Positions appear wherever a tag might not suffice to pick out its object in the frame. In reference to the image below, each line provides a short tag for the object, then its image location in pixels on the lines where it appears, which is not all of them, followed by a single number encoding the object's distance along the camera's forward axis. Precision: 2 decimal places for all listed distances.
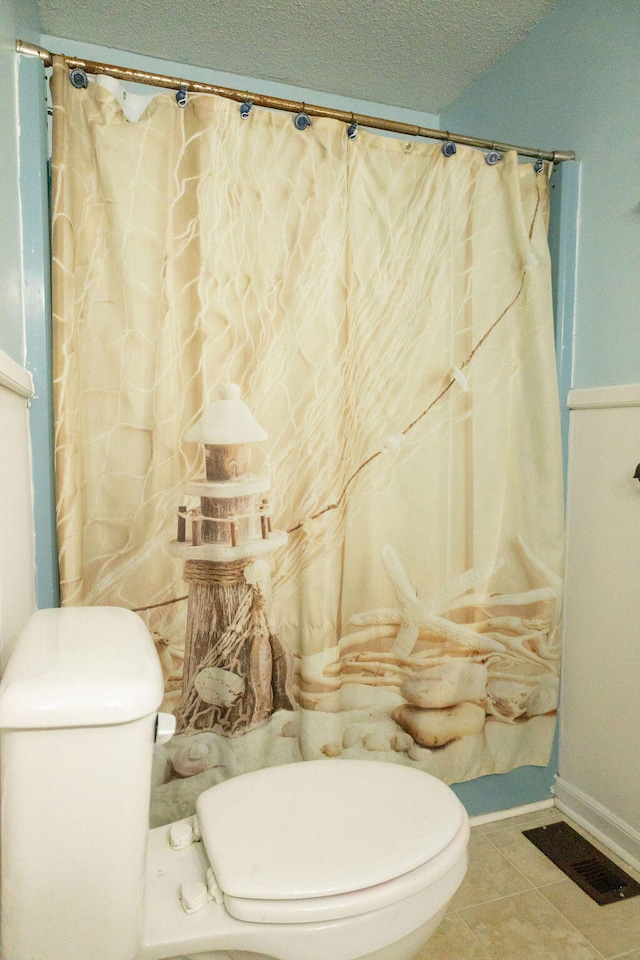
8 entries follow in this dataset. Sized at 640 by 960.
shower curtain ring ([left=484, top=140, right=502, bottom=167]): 1.46
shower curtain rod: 1.16
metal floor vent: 1.36
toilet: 0.68
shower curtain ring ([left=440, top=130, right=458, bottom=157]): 1.42
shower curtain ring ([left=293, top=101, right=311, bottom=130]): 1.31
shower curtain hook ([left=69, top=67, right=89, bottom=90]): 1.17
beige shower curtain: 1.25
